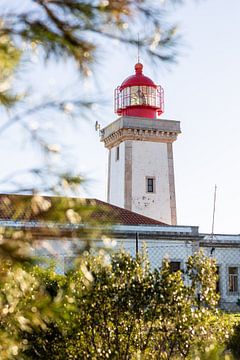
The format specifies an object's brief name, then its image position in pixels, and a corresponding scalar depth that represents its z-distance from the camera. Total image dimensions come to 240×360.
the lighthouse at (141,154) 41.78
